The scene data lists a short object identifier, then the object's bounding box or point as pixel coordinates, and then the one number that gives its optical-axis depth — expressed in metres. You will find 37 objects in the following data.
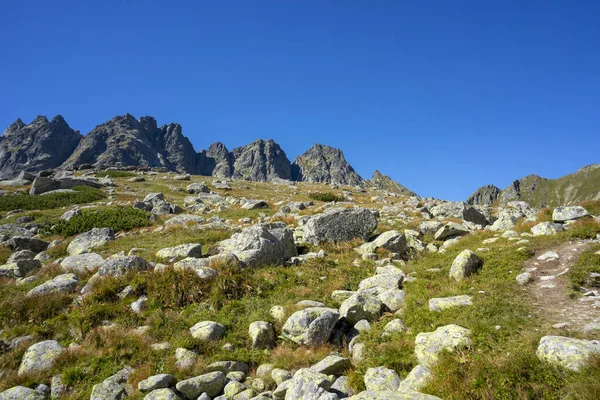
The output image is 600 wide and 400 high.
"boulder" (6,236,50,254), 19.97
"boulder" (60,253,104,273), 15.34
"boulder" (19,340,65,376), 8.69
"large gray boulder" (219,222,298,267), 15.45
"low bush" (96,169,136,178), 66.93
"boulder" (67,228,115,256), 19.83
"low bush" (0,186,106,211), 35.09
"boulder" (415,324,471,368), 7.44
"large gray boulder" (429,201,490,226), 26.83
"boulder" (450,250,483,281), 12.33
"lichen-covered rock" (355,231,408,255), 17.64
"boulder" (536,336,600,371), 5.95
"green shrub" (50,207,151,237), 24.28
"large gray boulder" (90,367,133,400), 7.55
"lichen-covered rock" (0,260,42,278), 15.39
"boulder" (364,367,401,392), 6.93
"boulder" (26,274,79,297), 12.49
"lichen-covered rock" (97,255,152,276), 13.61
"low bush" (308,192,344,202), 43.38
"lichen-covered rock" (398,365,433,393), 6.60
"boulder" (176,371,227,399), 7.65
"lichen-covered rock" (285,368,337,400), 6.65
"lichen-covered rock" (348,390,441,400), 5.68
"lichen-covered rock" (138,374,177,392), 7.65
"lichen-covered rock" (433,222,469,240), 19.61
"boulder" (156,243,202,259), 16.47
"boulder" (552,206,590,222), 17.11
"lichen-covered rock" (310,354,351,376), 7.99
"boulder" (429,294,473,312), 9.70
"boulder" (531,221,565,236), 15.90
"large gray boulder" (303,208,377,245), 19.56
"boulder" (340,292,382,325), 10.59
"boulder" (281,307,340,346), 9.66
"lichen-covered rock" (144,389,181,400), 7.31
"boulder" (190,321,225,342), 9.89
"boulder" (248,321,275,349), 9.83
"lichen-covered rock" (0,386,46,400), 7.51
